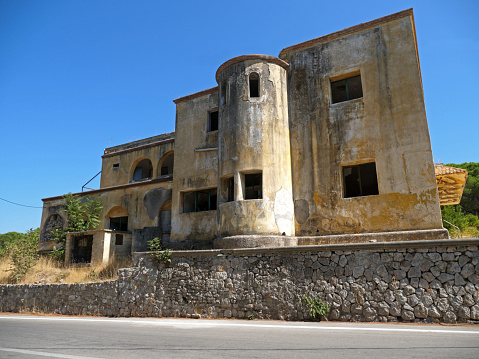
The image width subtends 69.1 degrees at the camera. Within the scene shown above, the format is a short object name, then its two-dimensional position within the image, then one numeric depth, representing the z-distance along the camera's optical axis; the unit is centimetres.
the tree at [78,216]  2058
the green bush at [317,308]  970
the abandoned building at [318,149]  1213
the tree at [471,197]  3320
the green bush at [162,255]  1256
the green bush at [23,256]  1823
